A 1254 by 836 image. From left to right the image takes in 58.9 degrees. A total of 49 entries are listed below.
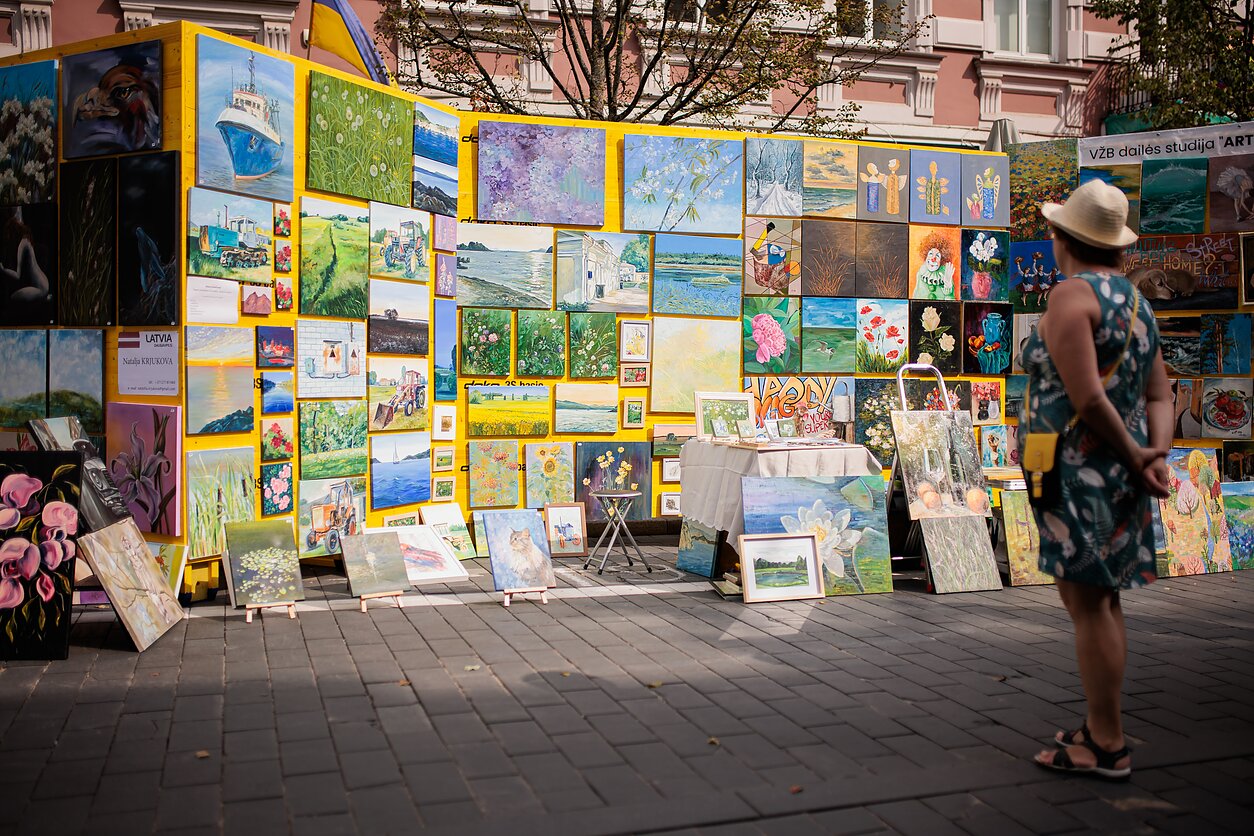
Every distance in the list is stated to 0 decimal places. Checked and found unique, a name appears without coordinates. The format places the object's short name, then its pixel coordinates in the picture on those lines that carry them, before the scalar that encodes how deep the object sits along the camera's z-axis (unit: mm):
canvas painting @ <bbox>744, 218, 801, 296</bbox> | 9500
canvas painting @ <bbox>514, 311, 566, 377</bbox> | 8922
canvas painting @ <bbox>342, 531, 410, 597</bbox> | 6590
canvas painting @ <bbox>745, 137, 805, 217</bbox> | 9469
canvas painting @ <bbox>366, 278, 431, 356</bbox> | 7949
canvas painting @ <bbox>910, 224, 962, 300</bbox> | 9914
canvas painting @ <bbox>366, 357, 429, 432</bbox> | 7934
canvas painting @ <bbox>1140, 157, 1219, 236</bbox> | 9602
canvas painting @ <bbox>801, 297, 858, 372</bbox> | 9625
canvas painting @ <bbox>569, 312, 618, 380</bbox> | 9070
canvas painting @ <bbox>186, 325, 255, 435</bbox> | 6672
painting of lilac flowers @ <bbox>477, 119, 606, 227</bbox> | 8820
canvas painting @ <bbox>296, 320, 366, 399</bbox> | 7371
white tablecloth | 7430
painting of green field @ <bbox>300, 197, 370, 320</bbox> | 7398
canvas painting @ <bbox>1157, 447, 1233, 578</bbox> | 7996
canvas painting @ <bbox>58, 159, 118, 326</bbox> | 6852
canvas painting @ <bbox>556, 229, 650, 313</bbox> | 9039
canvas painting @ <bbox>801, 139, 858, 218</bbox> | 9555
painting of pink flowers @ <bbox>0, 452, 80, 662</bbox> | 5379
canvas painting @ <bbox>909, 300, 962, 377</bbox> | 9930
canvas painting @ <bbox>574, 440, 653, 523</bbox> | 9070
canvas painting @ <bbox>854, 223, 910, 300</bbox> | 9742
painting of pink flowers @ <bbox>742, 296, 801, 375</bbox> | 9500
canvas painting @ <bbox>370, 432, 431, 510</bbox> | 7961
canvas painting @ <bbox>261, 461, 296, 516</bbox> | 7129
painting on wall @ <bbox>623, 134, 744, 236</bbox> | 9180
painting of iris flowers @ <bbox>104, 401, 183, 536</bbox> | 6609
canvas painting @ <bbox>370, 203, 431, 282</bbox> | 7922
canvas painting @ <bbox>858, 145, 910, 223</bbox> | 9703
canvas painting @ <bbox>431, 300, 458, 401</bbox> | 8555
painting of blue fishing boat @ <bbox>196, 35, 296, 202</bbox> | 6695
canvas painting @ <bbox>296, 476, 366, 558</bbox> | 7391
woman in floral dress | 3832
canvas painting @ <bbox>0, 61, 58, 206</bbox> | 7055
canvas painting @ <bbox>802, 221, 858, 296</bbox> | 9602
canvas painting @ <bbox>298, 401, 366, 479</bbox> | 7387
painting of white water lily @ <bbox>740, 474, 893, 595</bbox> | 7152
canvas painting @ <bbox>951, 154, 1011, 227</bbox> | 10086
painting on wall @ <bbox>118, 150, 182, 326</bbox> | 6617
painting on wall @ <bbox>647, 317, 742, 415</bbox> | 9320
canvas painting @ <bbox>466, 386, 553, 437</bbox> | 8773
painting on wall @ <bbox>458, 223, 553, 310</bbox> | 8797
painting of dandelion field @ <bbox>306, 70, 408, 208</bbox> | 7418
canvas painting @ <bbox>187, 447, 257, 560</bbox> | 6688
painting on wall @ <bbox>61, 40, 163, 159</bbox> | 6672
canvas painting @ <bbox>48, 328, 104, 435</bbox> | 6934
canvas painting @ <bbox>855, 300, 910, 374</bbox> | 9773
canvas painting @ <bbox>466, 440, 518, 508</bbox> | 8734
